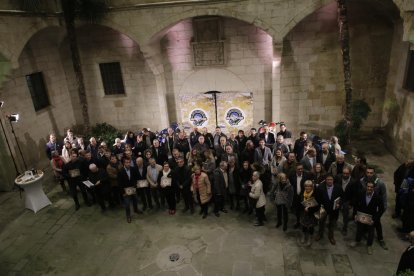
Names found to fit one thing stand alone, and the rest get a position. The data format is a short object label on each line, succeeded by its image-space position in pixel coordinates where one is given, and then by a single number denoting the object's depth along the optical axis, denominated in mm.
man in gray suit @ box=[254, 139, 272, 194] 8555
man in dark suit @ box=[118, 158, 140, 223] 8039
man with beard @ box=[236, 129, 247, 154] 9547
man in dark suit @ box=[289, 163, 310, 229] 6914
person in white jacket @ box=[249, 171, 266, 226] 7156
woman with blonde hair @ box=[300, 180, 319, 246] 6520
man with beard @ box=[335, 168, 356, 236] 6660
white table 8781
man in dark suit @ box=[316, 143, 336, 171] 7900
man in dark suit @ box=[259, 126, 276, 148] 9727
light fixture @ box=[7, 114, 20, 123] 9445
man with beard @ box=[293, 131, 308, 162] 8750
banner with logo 12945
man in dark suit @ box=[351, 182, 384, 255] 6184
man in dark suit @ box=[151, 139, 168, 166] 9398
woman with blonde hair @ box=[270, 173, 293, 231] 6887
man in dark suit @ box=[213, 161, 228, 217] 7750
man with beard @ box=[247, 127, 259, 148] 9516
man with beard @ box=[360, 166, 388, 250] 6289
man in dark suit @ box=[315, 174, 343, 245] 6426
